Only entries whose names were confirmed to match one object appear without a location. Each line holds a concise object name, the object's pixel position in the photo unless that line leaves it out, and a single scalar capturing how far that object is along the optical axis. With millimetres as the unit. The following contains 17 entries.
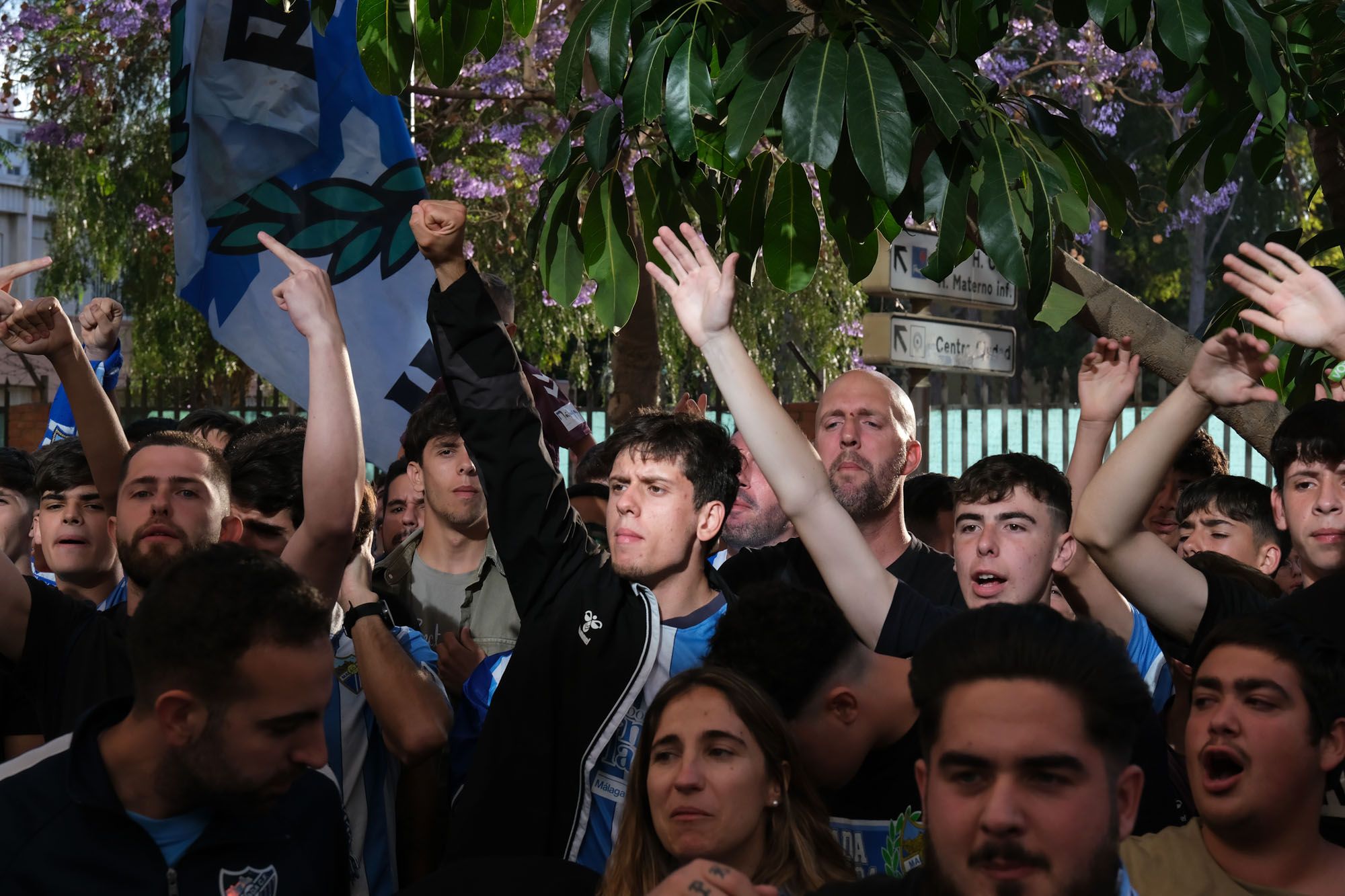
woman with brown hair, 2664
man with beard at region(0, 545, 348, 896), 2340
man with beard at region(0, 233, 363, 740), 3191
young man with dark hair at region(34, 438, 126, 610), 4254
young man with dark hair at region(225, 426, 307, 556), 3758
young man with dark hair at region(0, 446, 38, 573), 4789
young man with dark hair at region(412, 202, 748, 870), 3180
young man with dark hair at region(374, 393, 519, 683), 4371
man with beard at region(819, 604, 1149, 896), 1968
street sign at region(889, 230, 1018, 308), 5941
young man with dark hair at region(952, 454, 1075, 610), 3662
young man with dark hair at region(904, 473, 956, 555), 5480
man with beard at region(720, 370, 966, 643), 4223
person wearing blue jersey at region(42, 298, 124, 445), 5066
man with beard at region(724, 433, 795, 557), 5434
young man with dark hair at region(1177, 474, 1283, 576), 4824
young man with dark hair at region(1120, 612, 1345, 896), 2695
